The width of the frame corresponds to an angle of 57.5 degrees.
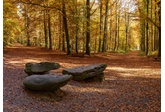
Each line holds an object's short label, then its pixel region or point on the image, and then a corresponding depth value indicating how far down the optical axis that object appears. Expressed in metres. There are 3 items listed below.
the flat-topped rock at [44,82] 6.24
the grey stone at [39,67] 7.86
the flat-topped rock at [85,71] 8.31
